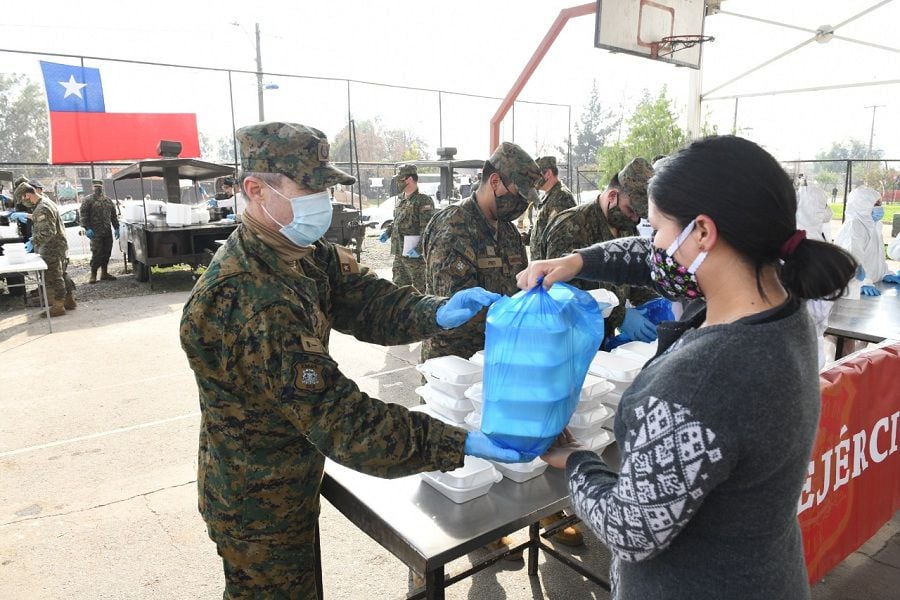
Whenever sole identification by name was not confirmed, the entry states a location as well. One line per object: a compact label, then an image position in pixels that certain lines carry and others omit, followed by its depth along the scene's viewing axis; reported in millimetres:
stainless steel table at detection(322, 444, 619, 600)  1562
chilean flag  11680
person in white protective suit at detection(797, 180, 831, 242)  5184
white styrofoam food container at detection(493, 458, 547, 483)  1820
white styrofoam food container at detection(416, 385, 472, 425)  1971
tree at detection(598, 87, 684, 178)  24969
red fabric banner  2393
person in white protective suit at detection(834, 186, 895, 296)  6012
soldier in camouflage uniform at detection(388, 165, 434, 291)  7055
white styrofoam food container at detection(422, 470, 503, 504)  1719
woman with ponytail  931
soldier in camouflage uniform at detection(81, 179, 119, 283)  10046
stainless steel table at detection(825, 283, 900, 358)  3825
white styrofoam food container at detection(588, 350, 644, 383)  2070
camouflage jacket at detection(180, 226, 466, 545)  1456
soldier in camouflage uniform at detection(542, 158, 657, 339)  3533
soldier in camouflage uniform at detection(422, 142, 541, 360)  3004
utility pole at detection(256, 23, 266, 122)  15258
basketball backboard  8195
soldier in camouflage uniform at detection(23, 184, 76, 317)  7836
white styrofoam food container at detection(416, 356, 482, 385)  1966
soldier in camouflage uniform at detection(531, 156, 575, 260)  6734
